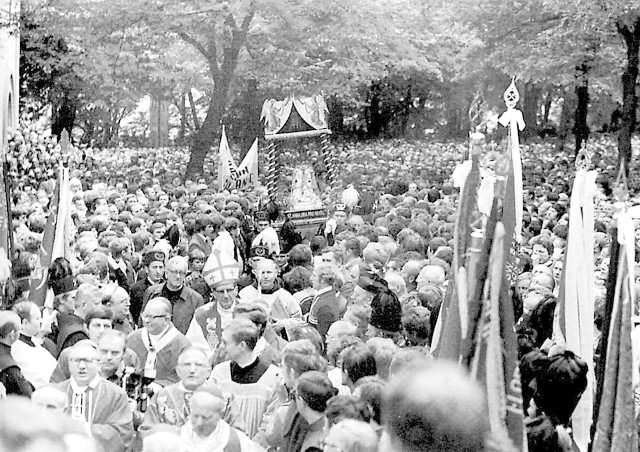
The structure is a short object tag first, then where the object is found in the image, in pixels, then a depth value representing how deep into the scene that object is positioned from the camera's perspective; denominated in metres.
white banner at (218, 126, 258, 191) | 18.84
